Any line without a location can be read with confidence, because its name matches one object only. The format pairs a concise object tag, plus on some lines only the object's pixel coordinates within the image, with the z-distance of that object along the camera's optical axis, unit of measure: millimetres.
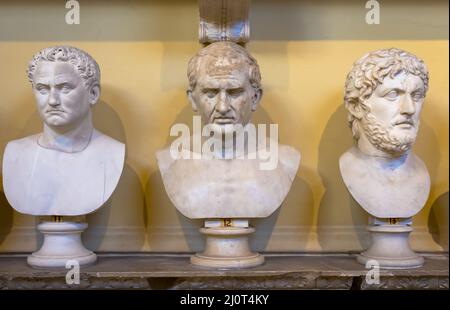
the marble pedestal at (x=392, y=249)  2377
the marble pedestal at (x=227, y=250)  2320
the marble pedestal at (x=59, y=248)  2330
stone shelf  2252
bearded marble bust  2334
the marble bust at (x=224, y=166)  2303
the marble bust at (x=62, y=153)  2326
